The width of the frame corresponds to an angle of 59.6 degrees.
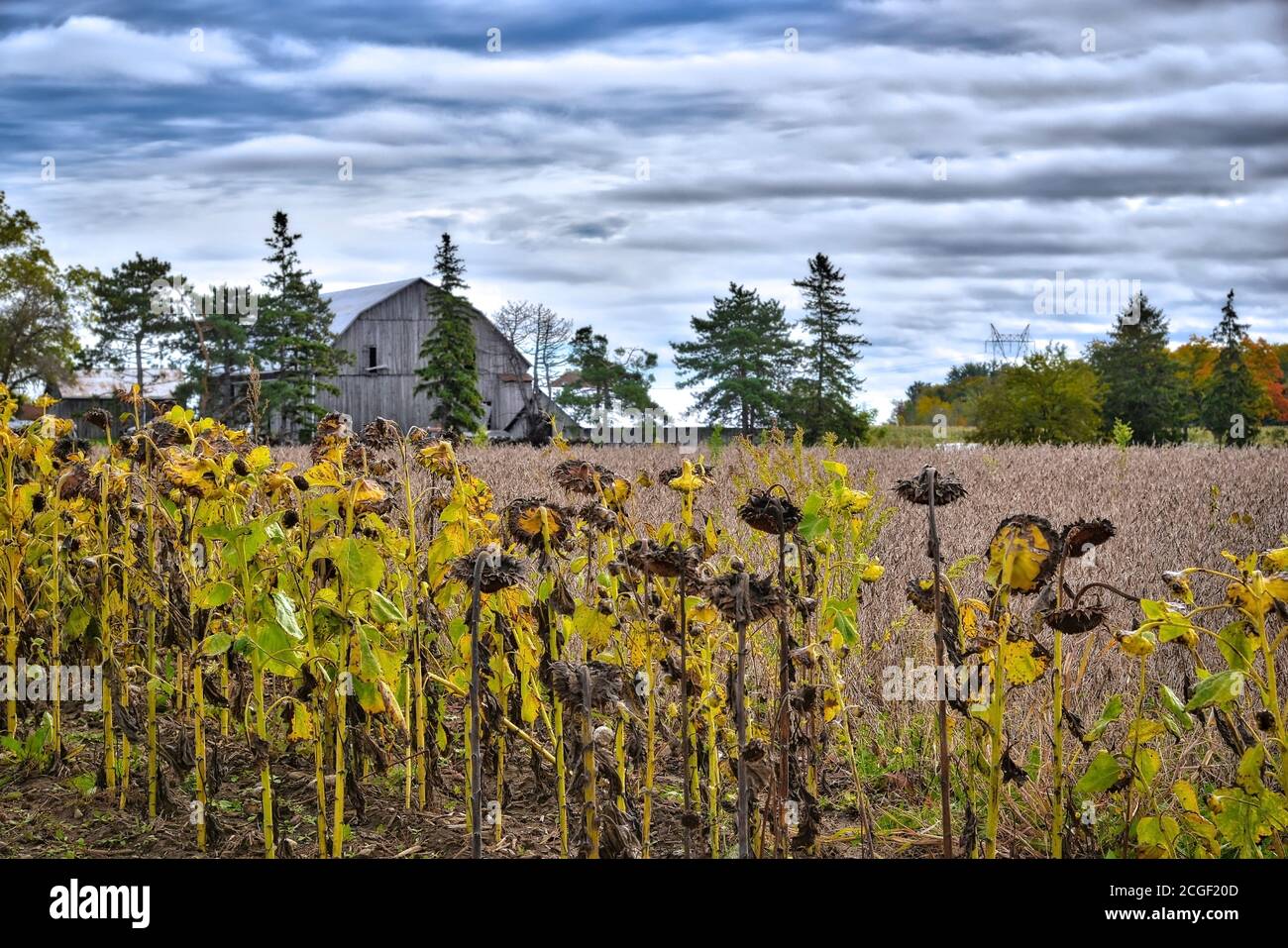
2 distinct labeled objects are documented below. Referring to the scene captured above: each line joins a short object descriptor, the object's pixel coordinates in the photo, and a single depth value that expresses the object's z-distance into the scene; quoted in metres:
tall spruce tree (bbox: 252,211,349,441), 37.66
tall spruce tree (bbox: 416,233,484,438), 40.12
